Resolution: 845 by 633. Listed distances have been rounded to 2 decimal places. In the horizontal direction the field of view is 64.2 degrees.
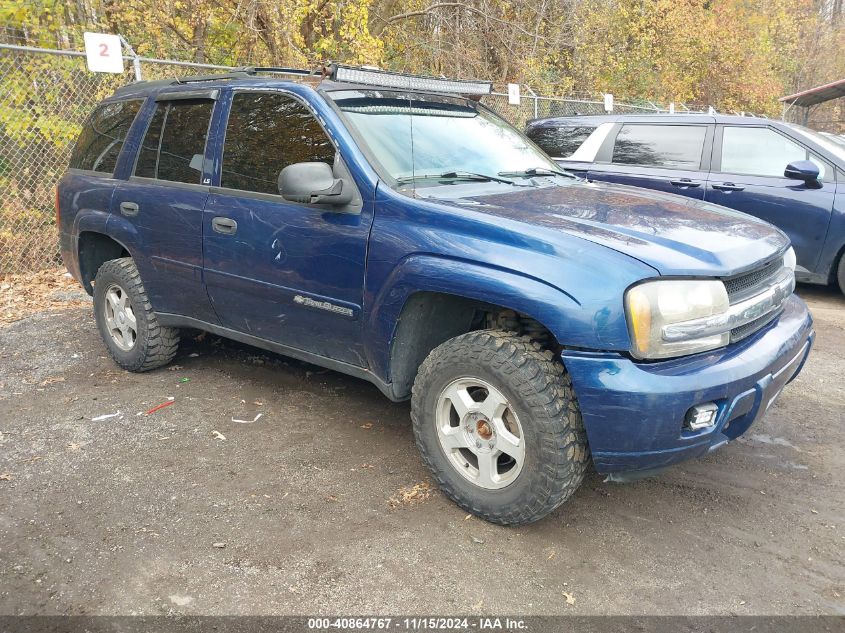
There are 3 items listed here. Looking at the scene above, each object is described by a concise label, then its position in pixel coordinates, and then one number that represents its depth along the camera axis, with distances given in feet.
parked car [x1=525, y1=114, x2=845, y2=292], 20.79
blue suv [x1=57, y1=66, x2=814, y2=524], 8.25
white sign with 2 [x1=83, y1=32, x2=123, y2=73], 22.08
